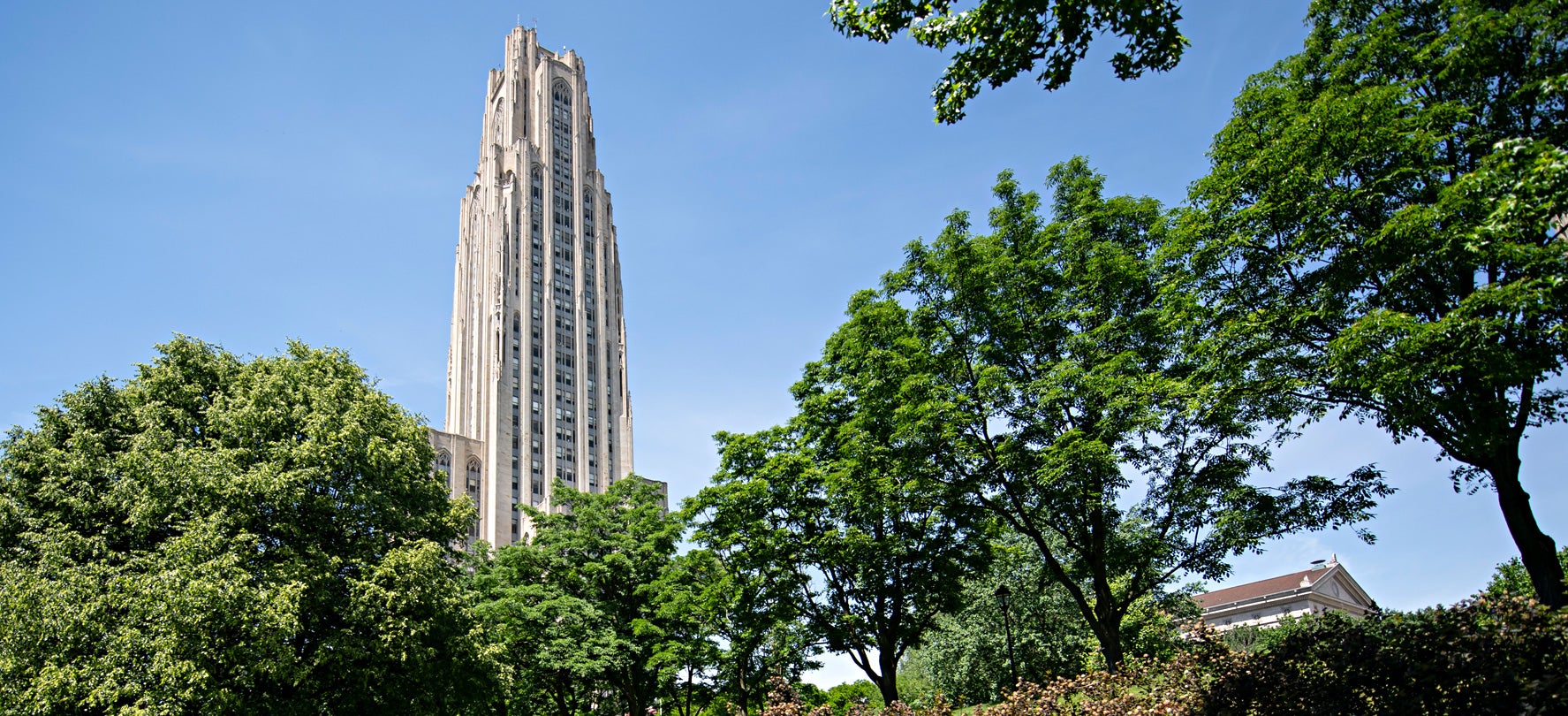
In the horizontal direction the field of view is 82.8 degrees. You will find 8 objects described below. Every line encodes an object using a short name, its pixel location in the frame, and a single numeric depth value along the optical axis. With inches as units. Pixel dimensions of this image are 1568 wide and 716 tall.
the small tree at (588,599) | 1244.5
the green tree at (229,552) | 673.6
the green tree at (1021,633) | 1565.0
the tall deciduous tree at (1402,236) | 526.6
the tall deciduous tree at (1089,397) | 706.2
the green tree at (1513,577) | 1719.7
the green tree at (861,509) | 860.6
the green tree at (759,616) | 960.3
